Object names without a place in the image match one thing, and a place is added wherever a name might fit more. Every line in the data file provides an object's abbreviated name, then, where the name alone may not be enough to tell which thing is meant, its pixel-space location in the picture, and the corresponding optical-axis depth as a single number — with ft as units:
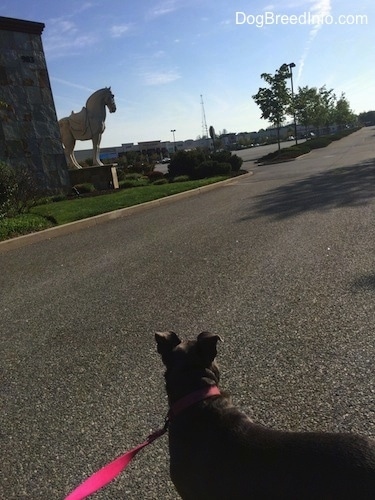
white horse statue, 73.10
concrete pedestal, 68.64
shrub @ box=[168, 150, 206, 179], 83.34
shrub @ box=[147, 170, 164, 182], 83.99
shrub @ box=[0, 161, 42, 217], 40.22
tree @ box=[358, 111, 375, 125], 586.86
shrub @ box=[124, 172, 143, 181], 80.25
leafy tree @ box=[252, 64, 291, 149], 140.56
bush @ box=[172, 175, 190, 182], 76.23
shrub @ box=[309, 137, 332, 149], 156.09
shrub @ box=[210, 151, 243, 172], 84.78
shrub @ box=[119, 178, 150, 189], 70.47
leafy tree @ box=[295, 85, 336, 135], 183.93
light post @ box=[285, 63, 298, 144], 148.84
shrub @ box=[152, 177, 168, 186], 73.52
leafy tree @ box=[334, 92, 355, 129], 299.29
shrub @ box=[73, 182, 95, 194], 62.69
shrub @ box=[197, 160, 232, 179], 78.79
